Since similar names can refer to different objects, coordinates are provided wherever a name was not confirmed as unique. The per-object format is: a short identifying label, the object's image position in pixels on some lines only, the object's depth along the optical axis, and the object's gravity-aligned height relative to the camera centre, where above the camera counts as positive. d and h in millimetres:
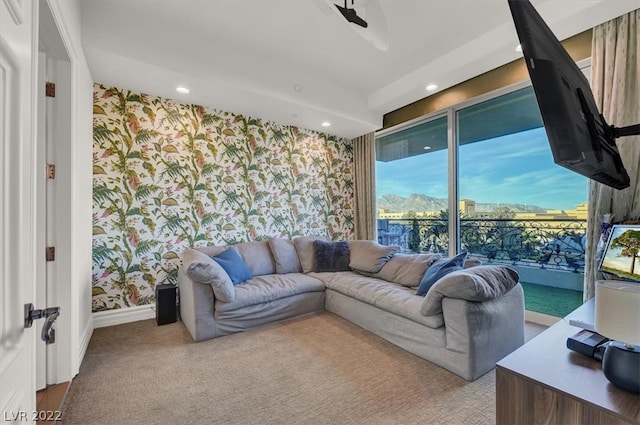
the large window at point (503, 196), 2961 +209
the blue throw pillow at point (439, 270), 2523 -521
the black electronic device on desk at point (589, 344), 1059 -515
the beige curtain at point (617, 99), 2281 +961
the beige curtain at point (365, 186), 4734 +501
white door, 670 +19
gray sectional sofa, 2004 -771
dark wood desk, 829 -568
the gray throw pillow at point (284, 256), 3744 -563
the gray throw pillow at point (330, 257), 3784 -581
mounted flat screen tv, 926 +414
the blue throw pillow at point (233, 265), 3074 -564
